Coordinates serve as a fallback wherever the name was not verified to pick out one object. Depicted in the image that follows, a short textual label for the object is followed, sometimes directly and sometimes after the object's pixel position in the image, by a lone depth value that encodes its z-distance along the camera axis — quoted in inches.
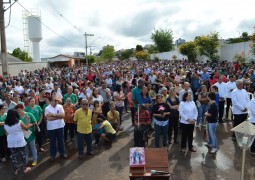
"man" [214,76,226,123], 295.4
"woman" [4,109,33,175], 177.5
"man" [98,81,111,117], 298.4
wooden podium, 144.6
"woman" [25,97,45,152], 222.2
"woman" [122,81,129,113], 367.3
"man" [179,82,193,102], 252.2
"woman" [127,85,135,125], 292.0
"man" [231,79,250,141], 226.8
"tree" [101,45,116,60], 2913.0
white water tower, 1676.0
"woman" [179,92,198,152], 208.7
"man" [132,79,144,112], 268.9
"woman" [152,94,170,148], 209.8
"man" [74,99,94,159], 211.1
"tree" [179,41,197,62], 986.2
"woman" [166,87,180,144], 230.1
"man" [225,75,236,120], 299.3
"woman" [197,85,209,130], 263.0
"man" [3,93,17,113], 236.8
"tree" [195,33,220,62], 750.6
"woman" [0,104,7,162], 204.4
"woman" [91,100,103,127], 252.7
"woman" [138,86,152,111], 248.3
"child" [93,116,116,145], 243.9
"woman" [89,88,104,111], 274.3
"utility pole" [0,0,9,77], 437.6
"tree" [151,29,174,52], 1736.8
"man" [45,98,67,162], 205.8
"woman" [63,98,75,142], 250.3
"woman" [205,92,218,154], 204.6
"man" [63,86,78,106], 275.9
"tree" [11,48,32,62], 2155.6
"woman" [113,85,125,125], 296.5
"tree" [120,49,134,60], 2879.7
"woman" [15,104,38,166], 195.0
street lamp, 131.3
